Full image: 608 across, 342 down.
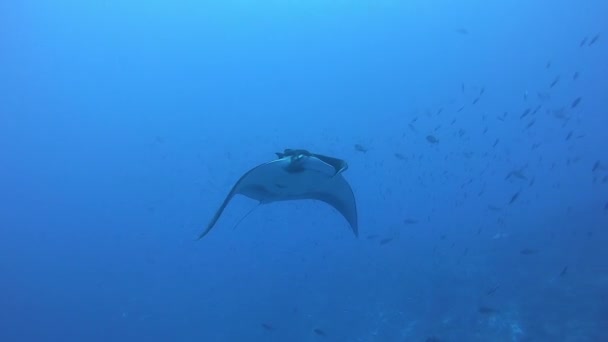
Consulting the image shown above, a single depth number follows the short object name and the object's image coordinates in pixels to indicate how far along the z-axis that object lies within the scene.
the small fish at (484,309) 9.35
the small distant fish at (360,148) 11.24
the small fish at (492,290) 14.44
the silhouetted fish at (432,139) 10.95
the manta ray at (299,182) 5.49
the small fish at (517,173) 11.48
